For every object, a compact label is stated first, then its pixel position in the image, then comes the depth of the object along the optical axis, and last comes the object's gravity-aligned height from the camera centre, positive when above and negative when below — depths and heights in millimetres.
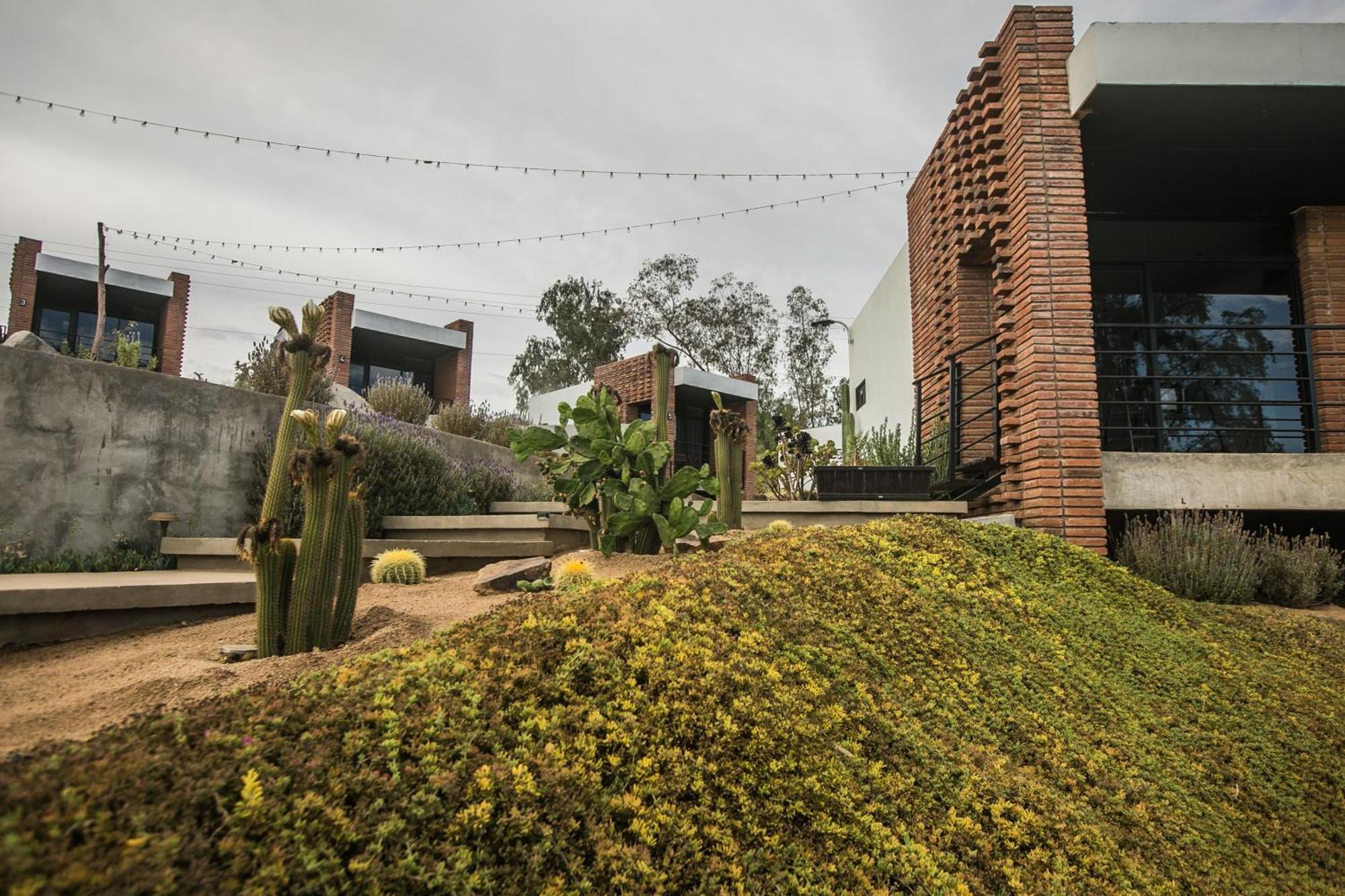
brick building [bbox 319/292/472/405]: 17734 +4122
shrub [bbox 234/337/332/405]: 7738 +1401
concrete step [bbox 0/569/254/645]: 2645 -394
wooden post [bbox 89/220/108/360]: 9409 +3349
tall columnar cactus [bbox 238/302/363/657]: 2443 -180
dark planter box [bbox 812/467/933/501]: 6582 +230
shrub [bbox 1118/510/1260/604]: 5480 -358
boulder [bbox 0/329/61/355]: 7445 +1680
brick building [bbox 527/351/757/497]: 14930 +2455
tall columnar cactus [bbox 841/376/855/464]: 8789 +928
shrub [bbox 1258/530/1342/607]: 5750 -464
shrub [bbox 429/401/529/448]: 10641 +1217
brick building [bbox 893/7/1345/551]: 5965 +2654
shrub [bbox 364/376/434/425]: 10062 +1427
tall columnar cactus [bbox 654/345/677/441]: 5206 +936
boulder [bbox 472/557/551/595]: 3547 -339
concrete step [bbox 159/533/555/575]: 4367 -293
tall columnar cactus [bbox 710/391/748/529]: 5277 +335
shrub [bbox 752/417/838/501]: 7621 +464
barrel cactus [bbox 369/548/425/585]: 3879 -340
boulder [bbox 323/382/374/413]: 8828 +1466
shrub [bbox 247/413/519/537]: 5605 +226
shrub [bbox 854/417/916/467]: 8336 +721
